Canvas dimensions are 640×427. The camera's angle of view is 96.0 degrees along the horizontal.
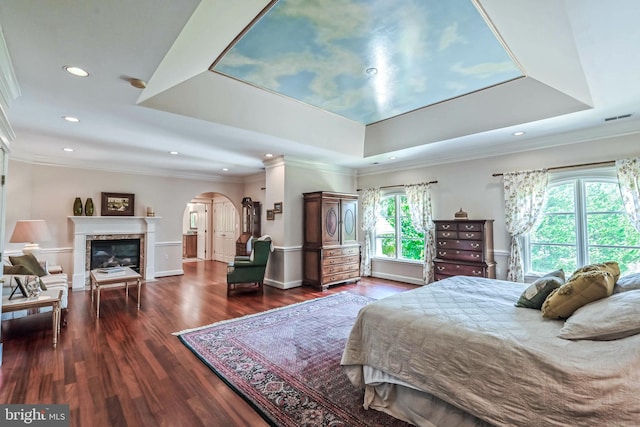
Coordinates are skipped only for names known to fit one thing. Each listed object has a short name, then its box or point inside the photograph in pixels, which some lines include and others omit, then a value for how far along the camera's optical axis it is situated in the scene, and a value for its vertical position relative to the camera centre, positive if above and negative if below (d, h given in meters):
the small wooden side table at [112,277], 4.03 -0.81
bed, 1.28 -0.78
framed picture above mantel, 6.30 +0.39
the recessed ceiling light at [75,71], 2.42 +1.30
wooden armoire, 5.66 -0.42
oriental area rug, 2.04 -1.35
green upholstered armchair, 5.15 -0.85
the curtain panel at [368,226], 6.75 -0.14
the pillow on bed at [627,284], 1.94 -0.45
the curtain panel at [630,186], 3.70 +0.43
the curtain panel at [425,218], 5.66 +0.04
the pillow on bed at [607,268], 2.11 -0.37
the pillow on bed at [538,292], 2.07 -0.54
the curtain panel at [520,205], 4.49 +0.23
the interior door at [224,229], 9.20 -0.26
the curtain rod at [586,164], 3.91 +0.77
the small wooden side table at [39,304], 2.99 -0.87
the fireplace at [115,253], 6.25 -0.71
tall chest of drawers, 4.65 -0.49
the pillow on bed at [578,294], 1.79 -0.47
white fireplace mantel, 5.86 -0.20
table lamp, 4.64 -0.16
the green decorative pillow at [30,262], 4.00 -0.58
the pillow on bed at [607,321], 1.44 -0.53
